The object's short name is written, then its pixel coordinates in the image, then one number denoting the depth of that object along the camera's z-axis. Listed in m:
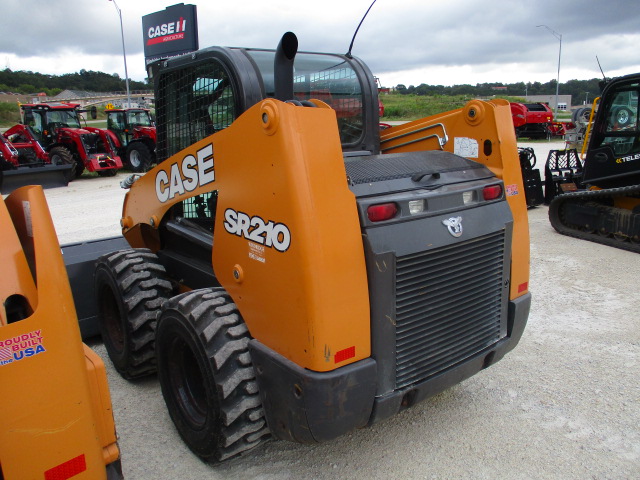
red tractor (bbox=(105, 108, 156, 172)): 16.11
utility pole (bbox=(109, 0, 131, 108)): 23.77
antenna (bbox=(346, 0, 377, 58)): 3.00
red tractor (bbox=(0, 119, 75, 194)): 12.73
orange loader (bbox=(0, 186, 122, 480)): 1.63
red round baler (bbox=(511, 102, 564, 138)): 23.59
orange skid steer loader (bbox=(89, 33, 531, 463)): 2.18
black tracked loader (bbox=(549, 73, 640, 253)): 6.82
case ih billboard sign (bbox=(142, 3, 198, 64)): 22.19
